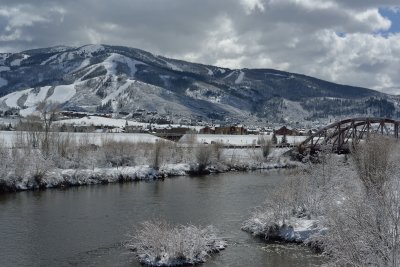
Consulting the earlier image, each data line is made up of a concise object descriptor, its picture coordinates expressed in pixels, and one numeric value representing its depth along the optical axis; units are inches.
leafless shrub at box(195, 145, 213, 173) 3006.9
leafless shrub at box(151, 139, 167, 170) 2792.8
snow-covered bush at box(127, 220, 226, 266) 1007.0
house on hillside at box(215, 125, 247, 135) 6687.5
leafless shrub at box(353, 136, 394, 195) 1322.6
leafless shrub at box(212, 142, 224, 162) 3224.4
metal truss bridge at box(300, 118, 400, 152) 3511.3
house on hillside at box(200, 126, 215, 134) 6515.8
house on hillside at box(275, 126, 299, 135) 6867.1
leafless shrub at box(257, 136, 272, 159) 3631.9
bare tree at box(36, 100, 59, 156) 2664.9
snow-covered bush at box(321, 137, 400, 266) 590.5
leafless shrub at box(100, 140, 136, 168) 2842.0
